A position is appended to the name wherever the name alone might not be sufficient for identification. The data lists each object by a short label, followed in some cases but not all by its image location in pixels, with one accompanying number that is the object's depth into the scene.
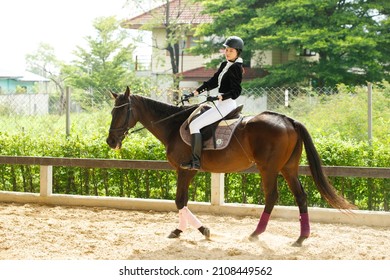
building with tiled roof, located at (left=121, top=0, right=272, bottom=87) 54.04
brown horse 12.28
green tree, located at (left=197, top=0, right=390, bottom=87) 45.86
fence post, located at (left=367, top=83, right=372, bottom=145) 16.83
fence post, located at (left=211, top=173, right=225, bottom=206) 15.49
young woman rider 12.26
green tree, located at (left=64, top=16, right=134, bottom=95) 60.51
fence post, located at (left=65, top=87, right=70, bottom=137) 19.02
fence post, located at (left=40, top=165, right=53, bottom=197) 16.96
